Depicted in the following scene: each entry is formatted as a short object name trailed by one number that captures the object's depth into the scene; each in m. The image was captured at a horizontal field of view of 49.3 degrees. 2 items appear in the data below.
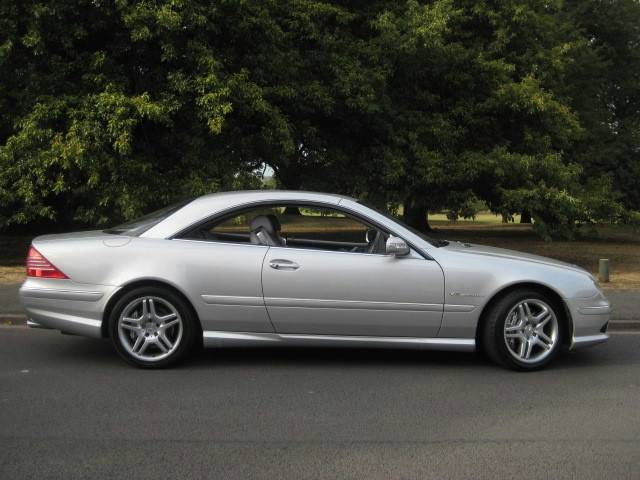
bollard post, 11.22
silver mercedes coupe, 5.61
